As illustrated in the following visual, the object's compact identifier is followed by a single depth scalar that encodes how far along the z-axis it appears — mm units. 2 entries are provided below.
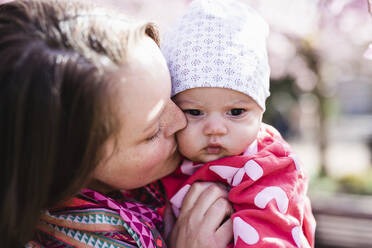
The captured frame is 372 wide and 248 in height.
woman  457
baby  559
